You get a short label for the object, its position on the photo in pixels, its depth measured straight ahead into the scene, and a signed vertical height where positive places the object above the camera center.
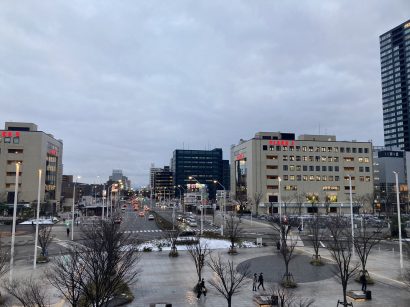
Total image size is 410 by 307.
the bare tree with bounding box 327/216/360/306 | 23.02 -5.29
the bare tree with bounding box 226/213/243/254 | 45.92 -6.01
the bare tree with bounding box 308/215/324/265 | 38.94 -6.61
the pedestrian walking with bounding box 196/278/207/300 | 26.38 -6.77
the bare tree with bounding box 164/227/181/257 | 43.91 -5.42
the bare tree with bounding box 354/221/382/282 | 30.32 -4.77
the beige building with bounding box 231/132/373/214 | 133.38 +9.91
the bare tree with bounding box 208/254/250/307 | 21.94 -6.92
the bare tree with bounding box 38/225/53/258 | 40.59 -5.20
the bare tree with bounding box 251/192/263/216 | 120.51 -0.66
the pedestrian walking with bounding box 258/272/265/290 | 28.11 -6.41
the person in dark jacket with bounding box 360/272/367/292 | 27.44 -6.39
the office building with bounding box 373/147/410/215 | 183.62 +15.76
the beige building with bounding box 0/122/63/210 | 114.25 +11.30
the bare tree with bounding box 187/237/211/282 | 29.29 -5.31
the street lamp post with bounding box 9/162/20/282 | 27.23 -4.14
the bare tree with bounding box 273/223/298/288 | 29.29 -6.84
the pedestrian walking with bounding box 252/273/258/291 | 28.31 -6.70
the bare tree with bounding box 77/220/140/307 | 17.72 -3.73
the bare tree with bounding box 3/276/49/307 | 24.69 -7.06
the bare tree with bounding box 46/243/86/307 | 15.95 -3.71
